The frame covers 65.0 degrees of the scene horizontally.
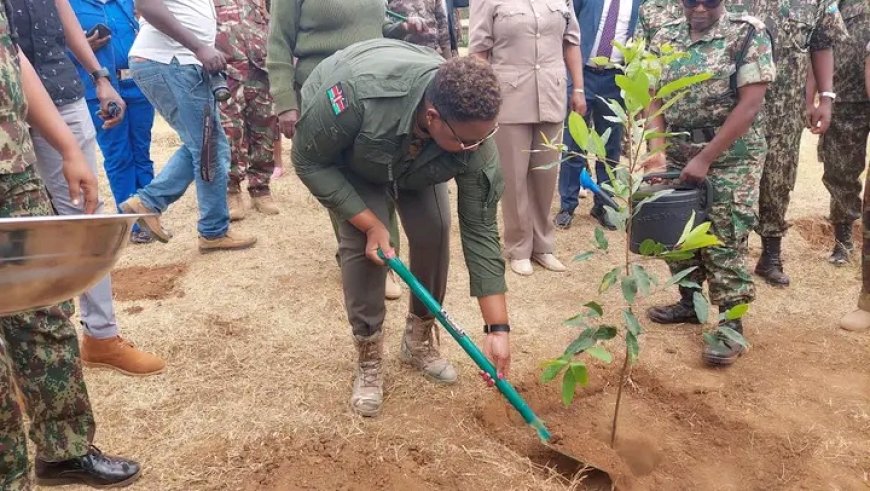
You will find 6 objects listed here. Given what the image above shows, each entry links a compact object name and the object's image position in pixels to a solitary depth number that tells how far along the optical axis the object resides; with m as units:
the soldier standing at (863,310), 3.38
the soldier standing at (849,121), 3.96
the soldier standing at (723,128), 2.83
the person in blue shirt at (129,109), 4.24
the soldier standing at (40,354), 1.75
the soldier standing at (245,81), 4.54
